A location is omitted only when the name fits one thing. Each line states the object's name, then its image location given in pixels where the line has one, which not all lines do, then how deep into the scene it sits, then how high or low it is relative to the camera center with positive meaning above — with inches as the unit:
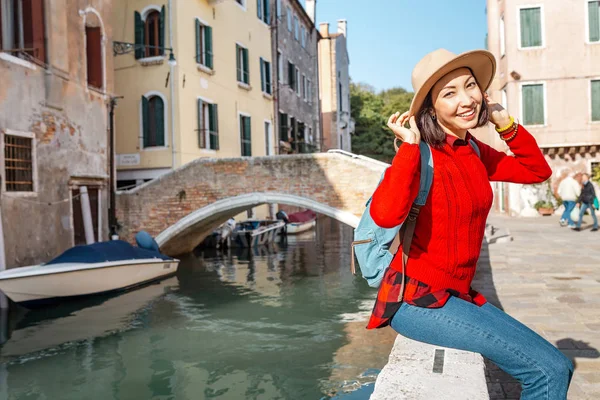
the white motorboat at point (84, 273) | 313.6 -40.4
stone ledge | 84.4 -28.2
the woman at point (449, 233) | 61.2 -4.5
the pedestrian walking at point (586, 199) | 474.9 -9.0
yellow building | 519.8 +100.0
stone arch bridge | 434.6 +5.3
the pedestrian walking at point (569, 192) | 488.1 -3.5
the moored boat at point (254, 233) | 596.4 -35.5
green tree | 1381.6 +168.0
